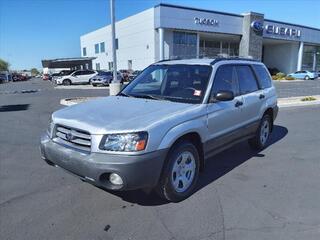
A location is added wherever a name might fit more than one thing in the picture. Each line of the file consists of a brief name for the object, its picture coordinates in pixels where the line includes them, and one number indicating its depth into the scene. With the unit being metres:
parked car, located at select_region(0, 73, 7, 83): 57.96
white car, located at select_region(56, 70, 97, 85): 35.06
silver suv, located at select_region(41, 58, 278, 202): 3.32
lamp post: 14.25
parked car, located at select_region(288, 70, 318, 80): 45.26
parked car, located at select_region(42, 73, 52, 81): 61.92
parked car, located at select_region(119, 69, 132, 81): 34.28
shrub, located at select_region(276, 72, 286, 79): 45.56
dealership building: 37.16
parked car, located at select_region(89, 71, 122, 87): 31.02
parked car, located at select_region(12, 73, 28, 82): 65.56
